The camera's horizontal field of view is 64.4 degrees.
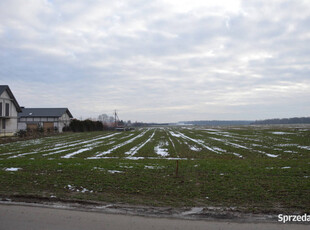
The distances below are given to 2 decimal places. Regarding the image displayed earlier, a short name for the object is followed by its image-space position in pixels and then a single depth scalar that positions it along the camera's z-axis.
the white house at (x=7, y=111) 38.62
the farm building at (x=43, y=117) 64.12
